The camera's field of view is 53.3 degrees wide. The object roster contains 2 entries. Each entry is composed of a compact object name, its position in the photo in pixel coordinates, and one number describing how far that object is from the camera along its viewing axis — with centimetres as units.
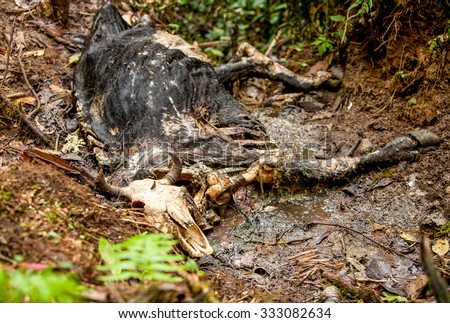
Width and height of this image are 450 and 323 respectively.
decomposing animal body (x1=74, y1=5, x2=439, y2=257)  383
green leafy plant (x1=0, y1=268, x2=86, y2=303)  159
